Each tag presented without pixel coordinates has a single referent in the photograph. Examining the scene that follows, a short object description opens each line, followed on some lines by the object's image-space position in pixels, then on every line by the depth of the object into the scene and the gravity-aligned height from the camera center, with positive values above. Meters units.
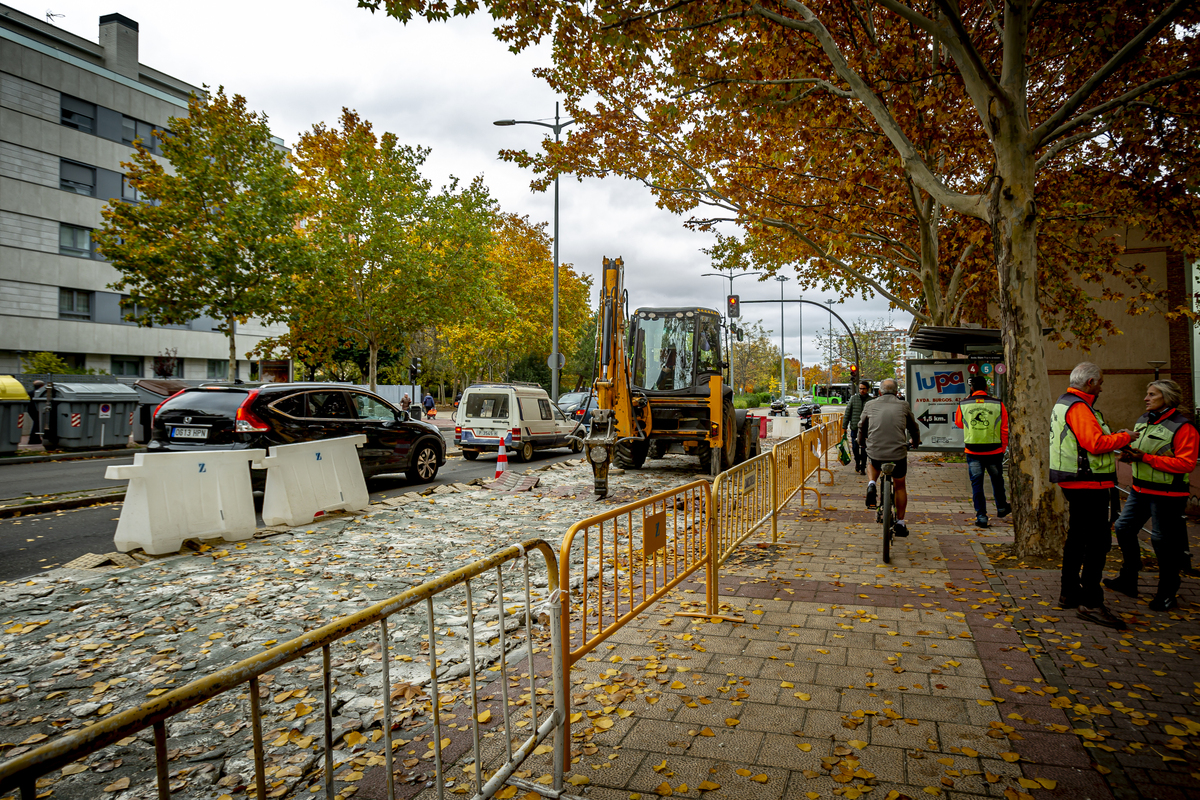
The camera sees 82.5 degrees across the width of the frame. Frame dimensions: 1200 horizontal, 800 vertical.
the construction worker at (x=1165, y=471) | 5.11 -0.62
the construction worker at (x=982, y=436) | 8.91 -0.57
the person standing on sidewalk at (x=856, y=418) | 13.70 -0.52
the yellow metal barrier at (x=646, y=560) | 3.58 -1.15
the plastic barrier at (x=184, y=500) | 6.92 -1.04
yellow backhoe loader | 12.43 +0.11
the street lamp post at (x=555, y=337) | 22.53 +2.25
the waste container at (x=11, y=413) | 15.67 -0.17
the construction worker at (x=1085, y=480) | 5.11 -0.67
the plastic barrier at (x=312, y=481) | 8.53 -1.06
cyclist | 7.85 -0.48
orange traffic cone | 13.60 -1.31
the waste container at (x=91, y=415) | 17.19 -0.27
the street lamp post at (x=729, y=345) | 15.12 +1.14
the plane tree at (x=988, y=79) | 6.89 +4.27
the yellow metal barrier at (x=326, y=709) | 1.32 -0.71
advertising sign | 14.05 -0.08
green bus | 53.42 -0.02
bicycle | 7.00 -1.16
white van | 17.00 -0.55
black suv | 9.30 -0.25
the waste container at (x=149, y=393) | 18.19 +0.30
